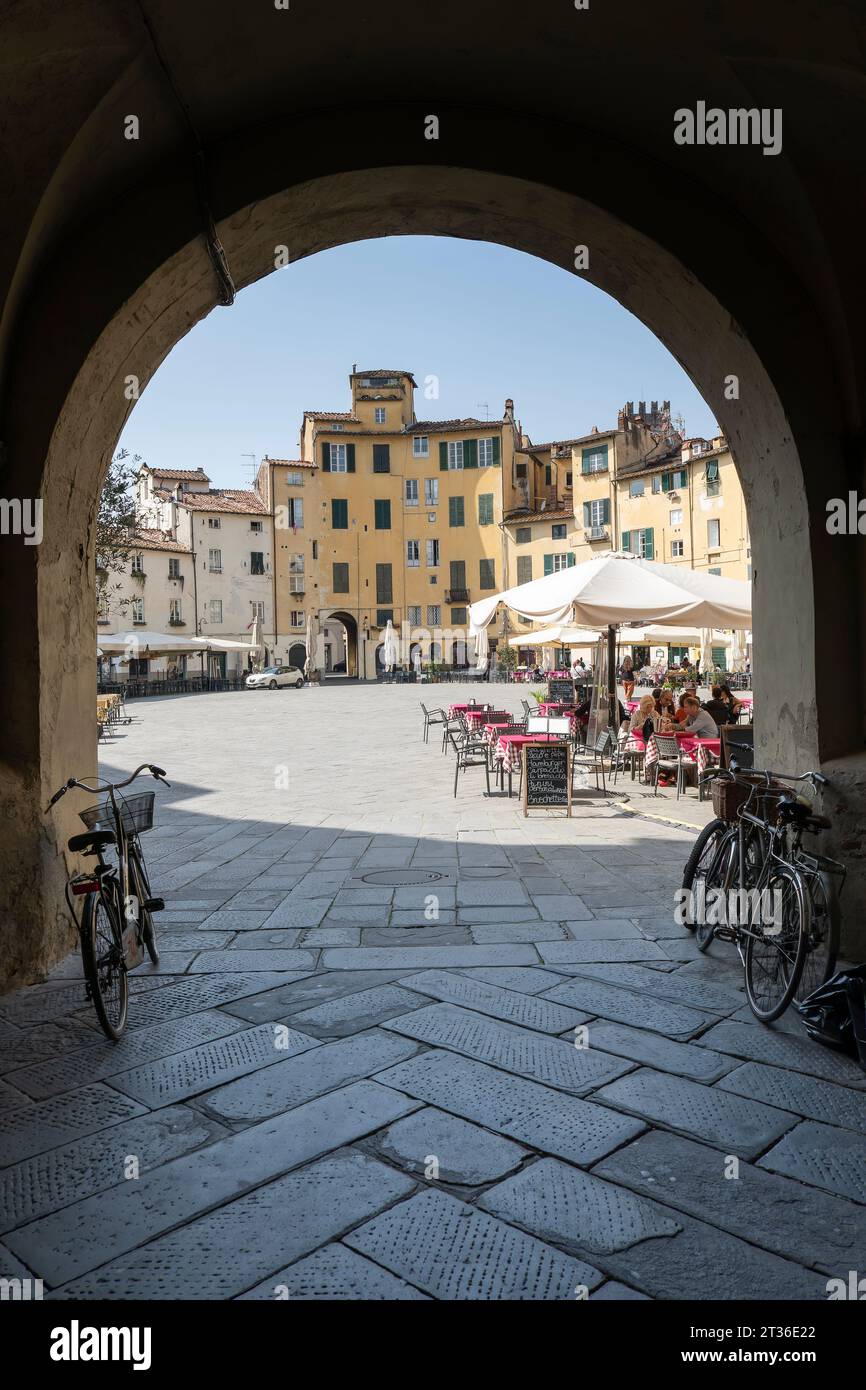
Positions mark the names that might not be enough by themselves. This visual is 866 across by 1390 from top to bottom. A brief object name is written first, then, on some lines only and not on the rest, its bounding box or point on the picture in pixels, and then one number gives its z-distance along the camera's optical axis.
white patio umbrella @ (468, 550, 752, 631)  9.44
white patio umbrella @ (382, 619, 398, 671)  41.77
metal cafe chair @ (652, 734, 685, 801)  9.64
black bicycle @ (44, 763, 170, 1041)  3.82
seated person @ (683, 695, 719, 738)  10.25
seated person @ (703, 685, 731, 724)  11.02
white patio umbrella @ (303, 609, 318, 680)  45.97
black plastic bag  3.61
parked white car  40.20
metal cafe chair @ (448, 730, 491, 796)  10.63
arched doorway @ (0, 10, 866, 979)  4.52
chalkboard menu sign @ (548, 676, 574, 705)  18.47
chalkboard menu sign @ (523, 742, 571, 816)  8.68
